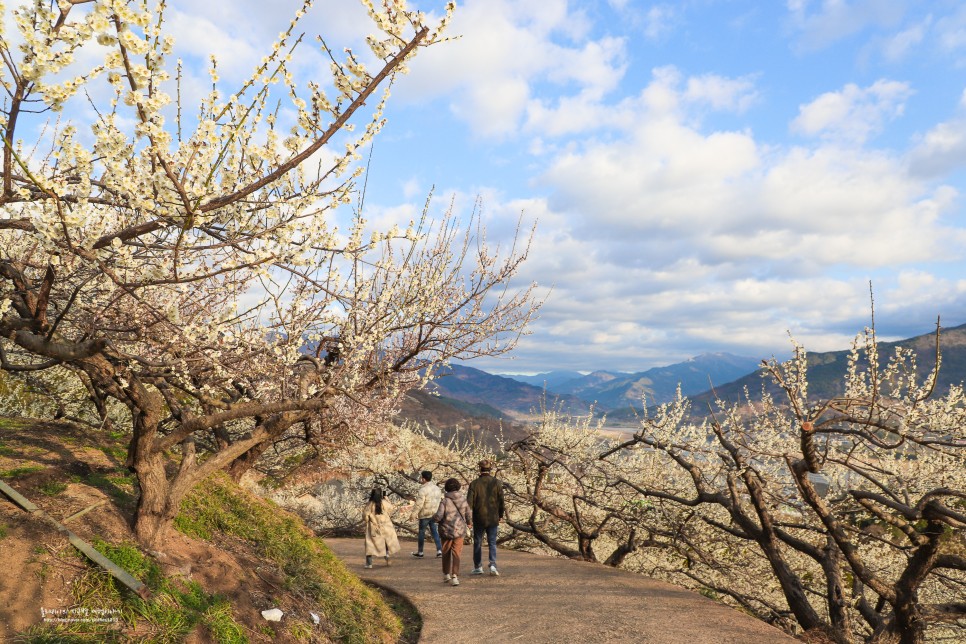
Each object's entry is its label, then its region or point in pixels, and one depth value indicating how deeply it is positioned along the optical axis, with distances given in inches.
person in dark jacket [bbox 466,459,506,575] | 445.4
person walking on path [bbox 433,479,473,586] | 427.5
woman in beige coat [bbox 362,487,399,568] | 498.9
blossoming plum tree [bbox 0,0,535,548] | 151.4
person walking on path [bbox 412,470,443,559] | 526.9
